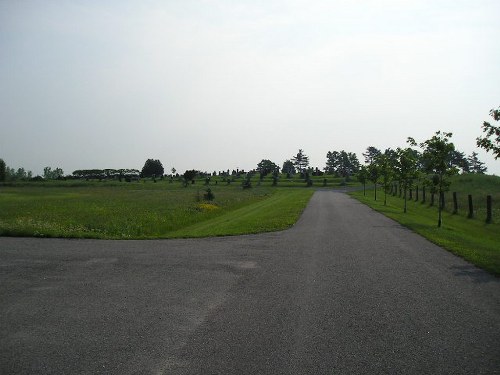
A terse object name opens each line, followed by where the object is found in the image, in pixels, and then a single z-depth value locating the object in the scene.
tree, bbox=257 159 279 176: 164.75
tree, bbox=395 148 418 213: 39.01
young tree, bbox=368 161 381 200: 60.69
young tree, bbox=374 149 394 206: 51.06
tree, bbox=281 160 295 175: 185.40
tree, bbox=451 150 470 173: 139.06
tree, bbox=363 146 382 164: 183.59
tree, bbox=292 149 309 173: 186.88
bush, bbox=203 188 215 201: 48.83
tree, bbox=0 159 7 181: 118.14
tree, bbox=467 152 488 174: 164.40
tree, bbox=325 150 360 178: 155.25
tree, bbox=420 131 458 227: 25.92
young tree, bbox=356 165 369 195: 67.29
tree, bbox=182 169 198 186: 112.49
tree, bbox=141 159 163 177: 160.75
